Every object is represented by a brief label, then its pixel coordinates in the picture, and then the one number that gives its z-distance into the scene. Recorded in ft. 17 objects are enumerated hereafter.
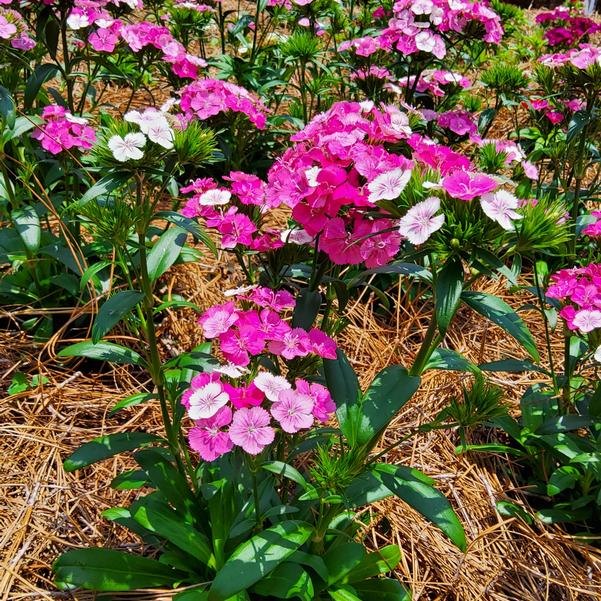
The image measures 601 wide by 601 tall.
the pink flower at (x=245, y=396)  1.44
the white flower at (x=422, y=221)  1.34
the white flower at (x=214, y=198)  1.65
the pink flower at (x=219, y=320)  1.48
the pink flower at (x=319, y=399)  1.45
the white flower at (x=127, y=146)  1.51
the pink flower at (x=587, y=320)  1.84
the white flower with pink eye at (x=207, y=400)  1.41
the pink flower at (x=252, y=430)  1.38
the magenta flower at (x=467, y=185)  1.35
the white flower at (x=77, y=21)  2.34
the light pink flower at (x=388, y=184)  1.39
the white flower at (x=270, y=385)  1.42
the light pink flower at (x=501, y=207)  1.35
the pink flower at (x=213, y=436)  1.41
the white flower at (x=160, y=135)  1.55
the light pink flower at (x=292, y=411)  1.41
